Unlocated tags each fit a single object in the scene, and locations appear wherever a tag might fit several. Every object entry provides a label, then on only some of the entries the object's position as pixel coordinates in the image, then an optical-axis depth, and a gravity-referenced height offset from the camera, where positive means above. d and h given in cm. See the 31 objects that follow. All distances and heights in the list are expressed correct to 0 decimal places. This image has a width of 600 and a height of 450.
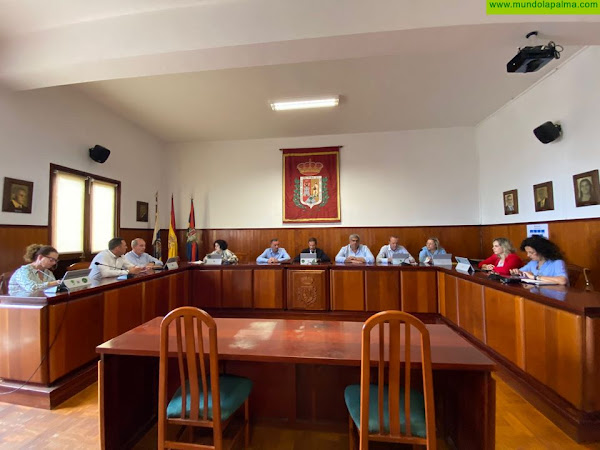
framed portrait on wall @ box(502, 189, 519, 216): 417 +44
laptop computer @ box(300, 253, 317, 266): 411 -39
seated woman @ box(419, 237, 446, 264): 432 -31
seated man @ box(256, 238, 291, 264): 468 -37
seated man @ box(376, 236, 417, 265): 443 -32
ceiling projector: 219 +143
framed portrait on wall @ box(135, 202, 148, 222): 497 +42
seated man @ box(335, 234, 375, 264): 433 -35
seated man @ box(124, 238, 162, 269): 367 -32
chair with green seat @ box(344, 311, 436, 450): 109 -68
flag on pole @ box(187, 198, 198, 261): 547 -13
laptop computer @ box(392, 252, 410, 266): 400 -39
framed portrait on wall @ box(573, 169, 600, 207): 286 +45
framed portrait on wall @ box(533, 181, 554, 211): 347 +44
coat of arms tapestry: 548 +97
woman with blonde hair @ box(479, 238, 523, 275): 298 -32
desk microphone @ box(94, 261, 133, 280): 290 -45
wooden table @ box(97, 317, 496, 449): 128 -86
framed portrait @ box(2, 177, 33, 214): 294 +45
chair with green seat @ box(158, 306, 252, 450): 122 -73
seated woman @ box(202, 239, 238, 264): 452 -32
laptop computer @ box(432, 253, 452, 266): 390 -42
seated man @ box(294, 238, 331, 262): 462 -38
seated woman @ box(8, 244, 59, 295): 231 -32
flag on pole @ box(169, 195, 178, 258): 528 -11
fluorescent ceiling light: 396 +191
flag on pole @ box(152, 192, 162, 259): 514 -12
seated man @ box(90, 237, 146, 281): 301 -34
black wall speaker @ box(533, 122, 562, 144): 325 +118
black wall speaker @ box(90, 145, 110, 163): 396 +120
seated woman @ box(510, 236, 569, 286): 234 -26
